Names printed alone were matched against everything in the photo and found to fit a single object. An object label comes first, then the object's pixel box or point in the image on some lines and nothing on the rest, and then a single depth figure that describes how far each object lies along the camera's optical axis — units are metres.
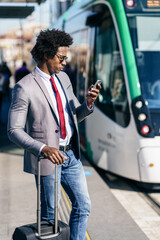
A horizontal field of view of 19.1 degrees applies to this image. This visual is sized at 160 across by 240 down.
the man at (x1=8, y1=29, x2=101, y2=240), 3.09
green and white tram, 6.25
